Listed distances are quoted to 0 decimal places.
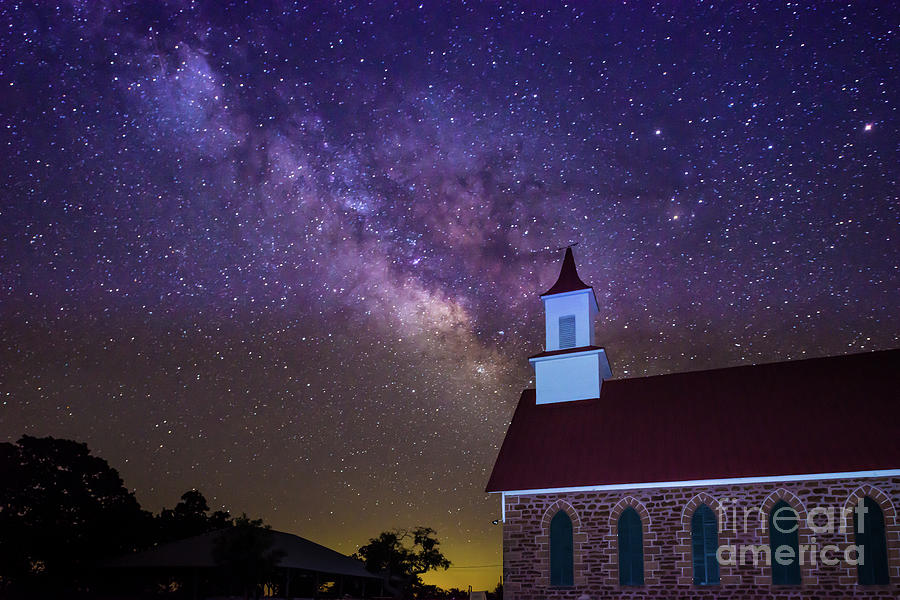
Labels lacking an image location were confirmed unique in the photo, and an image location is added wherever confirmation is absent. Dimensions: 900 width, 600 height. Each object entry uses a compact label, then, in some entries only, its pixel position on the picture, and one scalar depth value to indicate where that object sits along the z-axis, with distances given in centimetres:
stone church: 2388
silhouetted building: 3162
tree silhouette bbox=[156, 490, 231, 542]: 4438
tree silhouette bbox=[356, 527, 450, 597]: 4716
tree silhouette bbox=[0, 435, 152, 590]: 3612
